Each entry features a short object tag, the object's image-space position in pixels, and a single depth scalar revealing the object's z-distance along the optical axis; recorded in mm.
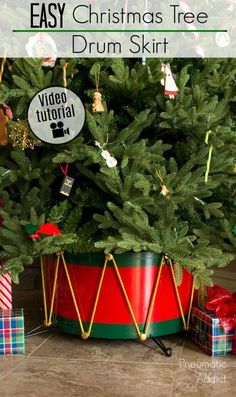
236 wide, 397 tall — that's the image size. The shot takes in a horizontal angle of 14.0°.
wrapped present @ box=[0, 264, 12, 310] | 3391
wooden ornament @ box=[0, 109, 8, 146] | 3228
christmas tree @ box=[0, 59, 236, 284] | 3170
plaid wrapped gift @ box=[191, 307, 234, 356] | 3281
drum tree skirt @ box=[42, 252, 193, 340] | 3316
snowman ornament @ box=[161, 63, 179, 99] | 3138
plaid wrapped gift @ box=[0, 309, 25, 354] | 3300
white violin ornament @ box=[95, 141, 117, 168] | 3142
